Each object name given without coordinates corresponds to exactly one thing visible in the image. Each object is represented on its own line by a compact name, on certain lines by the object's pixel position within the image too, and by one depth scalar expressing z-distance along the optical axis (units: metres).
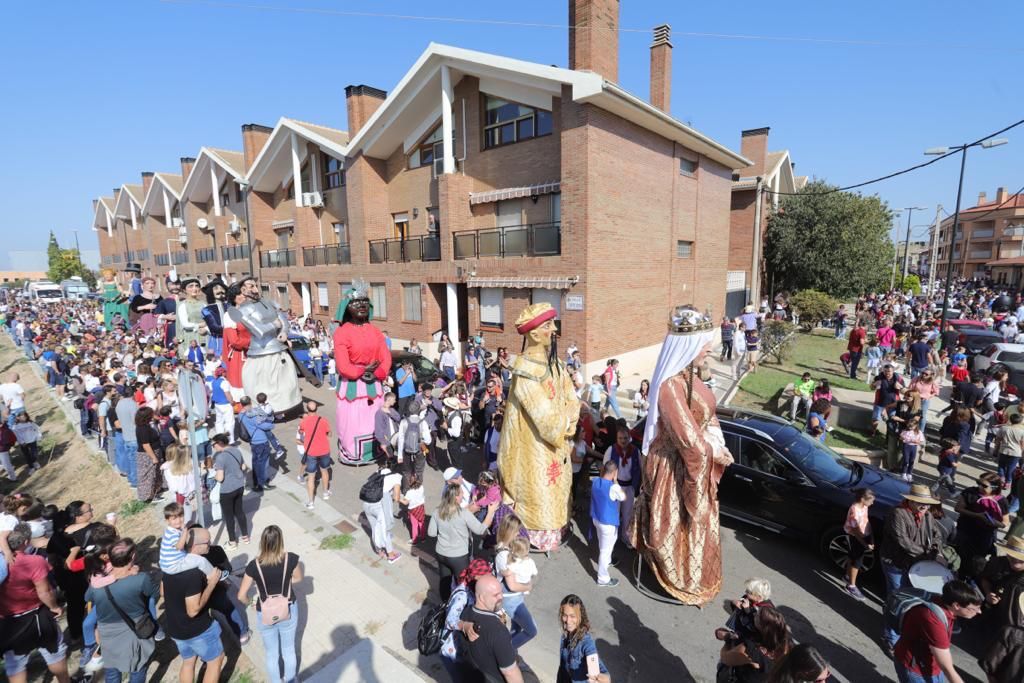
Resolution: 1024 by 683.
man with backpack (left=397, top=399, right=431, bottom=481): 7.64
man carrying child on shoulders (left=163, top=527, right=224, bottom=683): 3.94
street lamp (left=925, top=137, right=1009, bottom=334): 13.14
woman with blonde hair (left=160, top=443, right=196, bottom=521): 6.32
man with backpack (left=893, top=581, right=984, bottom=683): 3.47
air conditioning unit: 23.23
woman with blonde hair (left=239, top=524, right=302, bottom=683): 3.98
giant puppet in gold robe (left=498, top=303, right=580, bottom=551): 5.75
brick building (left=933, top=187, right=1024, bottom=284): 51.05
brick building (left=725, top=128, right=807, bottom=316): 25.17
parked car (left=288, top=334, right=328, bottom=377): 15.24
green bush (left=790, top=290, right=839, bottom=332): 22.59
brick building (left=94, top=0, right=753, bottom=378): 13.77
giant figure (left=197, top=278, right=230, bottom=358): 8.89
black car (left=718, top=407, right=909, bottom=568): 5.96
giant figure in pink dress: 7.91
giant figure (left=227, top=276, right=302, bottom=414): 8.63
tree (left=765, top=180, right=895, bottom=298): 24.62
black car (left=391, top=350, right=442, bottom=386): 13.05
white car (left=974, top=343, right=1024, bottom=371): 13.09
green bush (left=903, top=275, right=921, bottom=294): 38.54
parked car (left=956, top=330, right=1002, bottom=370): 15.69
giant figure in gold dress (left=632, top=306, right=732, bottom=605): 4.96
